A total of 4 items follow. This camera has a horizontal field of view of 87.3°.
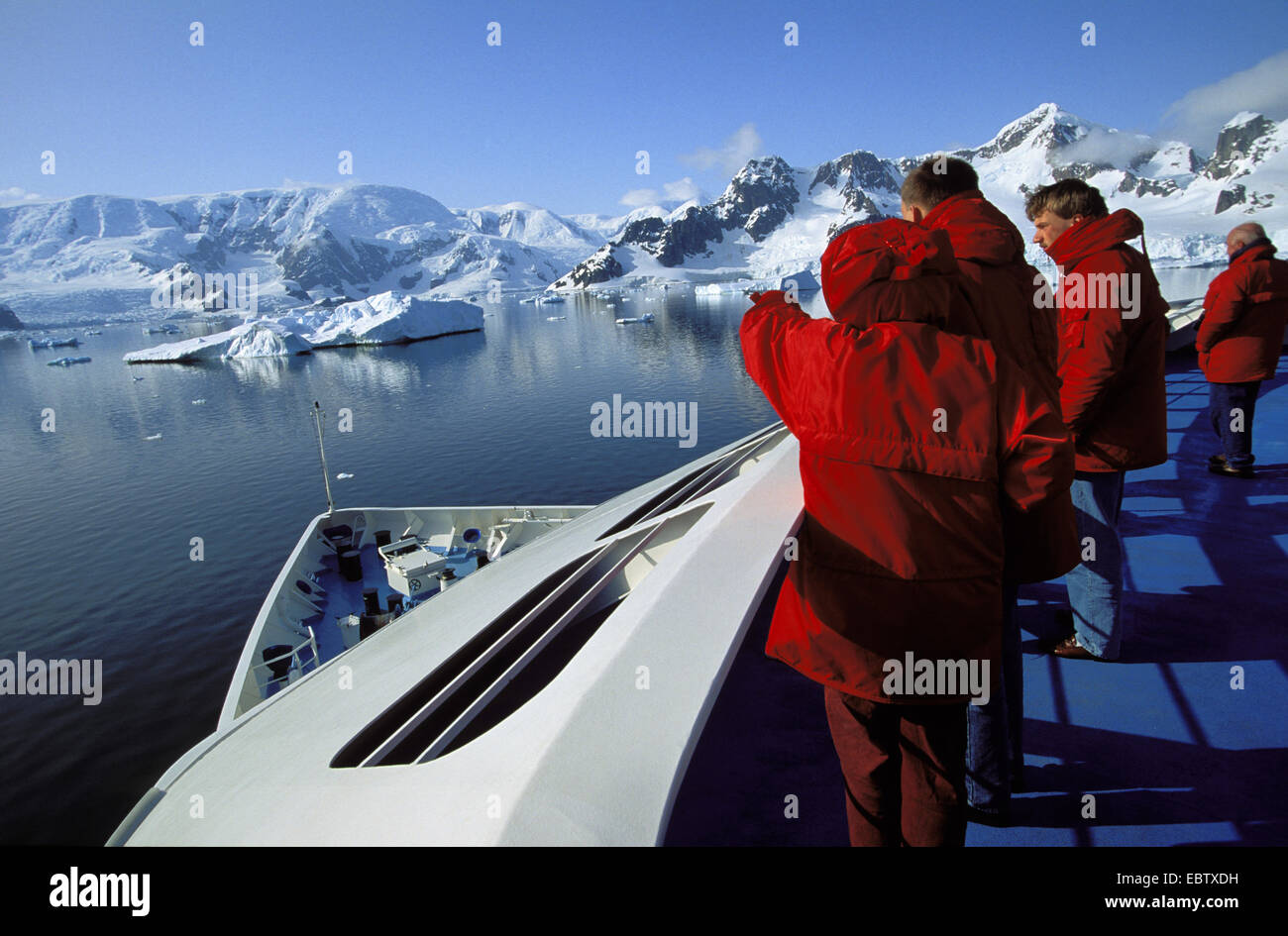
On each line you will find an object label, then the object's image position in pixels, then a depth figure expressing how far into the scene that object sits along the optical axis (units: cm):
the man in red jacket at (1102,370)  258
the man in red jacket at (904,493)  145
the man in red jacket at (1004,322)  169
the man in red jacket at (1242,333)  465
